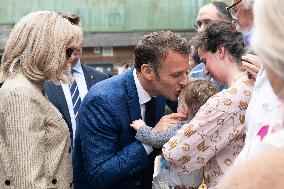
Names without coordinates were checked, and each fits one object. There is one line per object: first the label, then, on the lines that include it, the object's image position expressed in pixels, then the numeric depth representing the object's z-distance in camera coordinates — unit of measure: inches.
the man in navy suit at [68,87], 190.5
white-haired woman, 56.2
